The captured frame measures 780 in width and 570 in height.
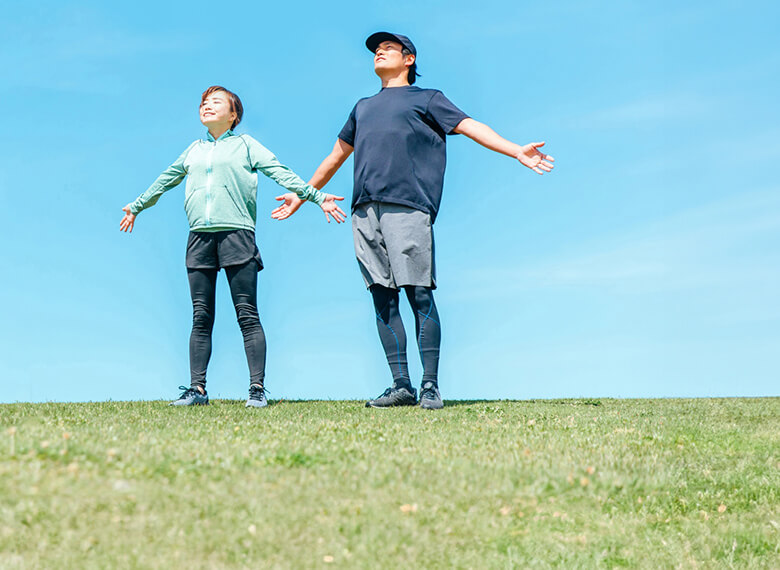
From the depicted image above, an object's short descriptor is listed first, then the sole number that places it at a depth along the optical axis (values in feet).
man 29.19
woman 29.89
